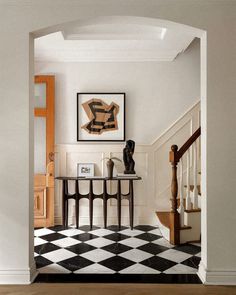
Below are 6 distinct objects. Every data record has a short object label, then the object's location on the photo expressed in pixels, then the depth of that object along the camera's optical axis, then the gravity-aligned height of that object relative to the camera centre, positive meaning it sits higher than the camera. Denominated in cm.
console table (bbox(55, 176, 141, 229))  484 -81
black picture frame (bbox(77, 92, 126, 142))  520 +51
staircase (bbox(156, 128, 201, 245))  407 -91
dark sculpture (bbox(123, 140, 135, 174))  495 -19
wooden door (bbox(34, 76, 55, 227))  513 -2
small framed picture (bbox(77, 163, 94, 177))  514 -41
